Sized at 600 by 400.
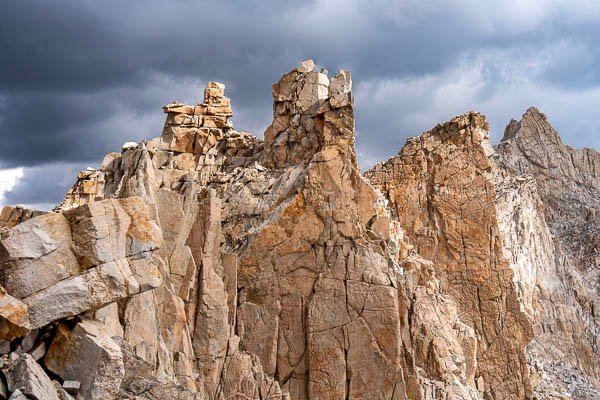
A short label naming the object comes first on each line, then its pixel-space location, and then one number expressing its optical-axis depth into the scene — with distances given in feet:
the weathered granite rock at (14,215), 74.13
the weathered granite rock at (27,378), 47.73
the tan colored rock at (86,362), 52.75
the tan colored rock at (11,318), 49.32
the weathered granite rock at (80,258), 52.75
